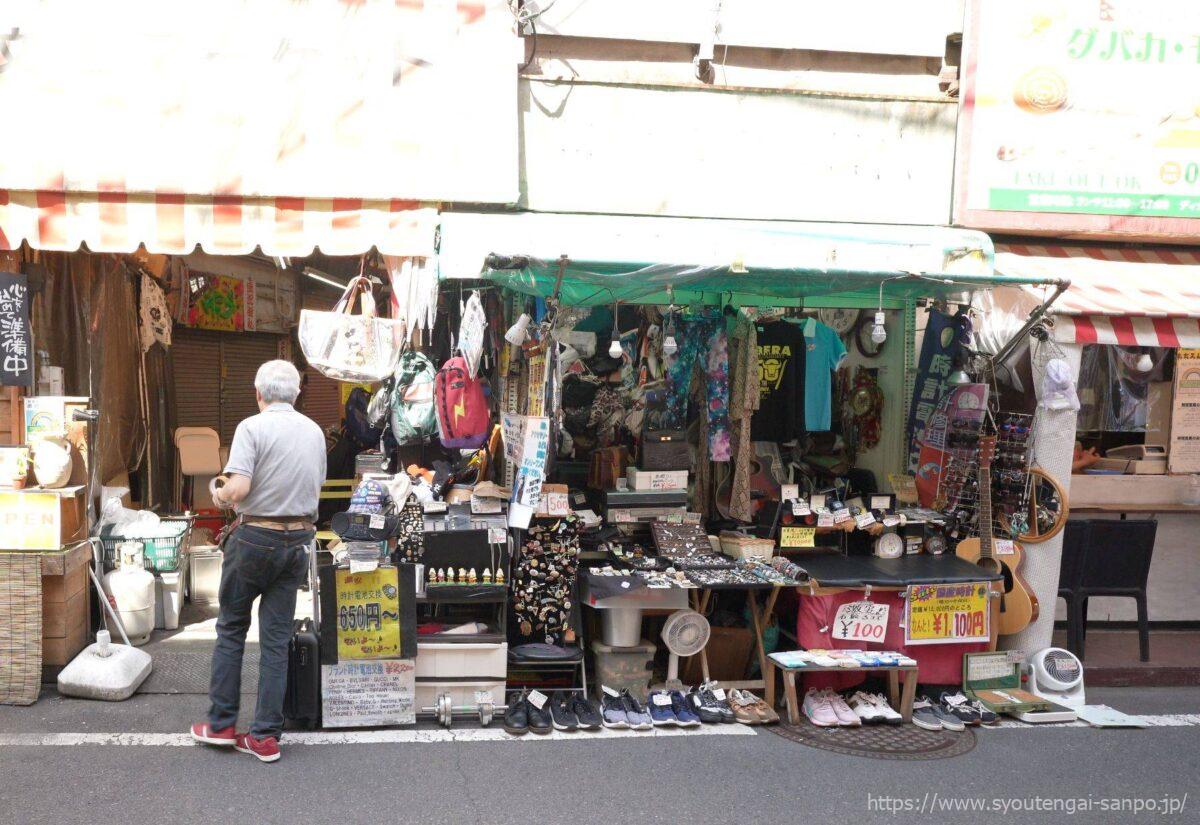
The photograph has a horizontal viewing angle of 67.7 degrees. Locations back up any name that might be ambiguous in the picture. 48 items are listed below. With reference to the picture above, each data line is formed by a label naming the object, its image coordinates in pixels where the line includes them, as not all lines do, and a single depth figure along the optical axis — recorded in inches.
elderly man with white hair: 197.0
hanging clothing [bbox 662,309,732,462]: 283.4
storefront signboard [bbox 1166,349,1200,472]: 335.6
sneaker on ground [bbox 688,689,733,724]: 234.5
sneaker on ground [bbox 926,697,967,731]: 237.9
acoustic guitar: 264.7
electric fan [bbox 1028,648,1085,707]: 257.6
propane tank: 256.4
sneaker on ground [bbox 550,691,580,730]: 225.6
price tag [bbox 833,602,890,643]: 253.4
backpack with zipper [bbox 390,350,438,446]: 250.4
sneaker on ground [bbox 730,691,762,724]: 234.7
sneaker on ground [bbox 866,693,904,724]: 239.5
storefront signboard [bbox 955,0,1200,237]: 279.7
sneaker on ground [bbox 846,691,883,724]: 238.4
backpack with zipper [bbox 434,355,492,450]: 244.7
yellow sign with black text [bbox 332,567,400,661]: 222.2
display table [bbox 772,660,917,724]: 238.2
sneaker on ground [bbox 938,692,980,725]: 242.4
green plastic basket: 270.4
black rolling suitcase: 218.5
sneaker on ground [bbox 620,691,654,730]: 228.4
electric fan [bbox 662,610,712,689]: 250.5
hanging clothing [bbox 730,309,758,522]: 279.9
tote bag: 233.9
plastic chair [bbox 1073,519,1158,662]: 285.1
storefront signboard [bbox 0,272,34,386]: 238.4
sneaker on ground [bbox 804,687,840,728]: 235.9
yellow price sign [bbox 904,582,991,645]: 255.0
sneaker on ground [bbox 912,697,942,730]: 238.5
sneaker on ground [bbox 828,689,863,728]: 235.5
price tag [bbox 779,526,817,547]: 272.4
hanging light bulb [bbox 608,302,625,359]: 243.8
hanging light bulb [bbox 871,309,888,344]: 243.0
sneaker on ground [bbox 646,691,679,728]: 230.7
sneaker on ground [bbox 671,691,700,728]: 231.3
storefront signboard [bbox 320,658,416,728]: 220.7
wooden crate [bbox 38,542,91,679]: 234.2
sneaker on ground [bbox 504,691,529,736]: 222.4
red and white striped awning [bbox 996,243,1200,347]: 265.0
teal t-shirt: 300.5
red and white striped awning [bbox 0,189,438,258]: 243.0
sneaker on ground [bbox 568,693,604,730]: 226.7
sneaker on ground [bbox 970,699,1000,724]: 243.3
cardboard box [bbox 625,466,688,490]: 273.0
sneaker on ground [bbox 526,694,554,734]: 223.3
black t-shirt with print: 294.0
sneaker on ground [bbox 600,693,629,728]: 229.1
